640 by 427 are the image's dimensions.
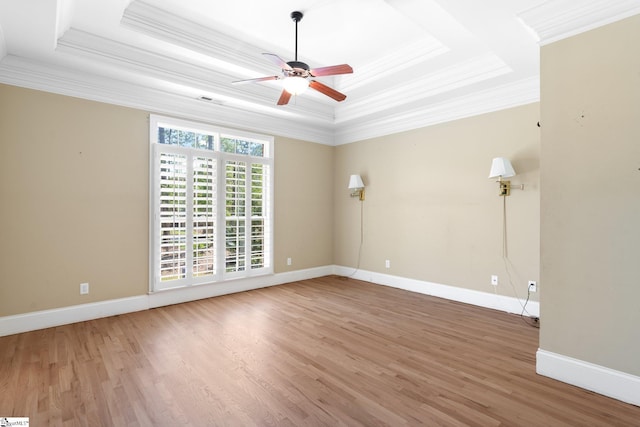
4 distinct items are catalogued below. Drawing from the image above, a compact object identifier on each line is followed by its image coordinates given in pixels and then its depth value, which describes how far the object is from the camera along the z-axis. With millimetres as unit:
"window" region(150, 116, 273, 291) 4062
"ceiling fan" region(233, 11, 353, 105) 2654
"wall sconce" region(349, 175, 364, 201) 5496
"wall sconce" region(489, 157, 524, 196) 3666
